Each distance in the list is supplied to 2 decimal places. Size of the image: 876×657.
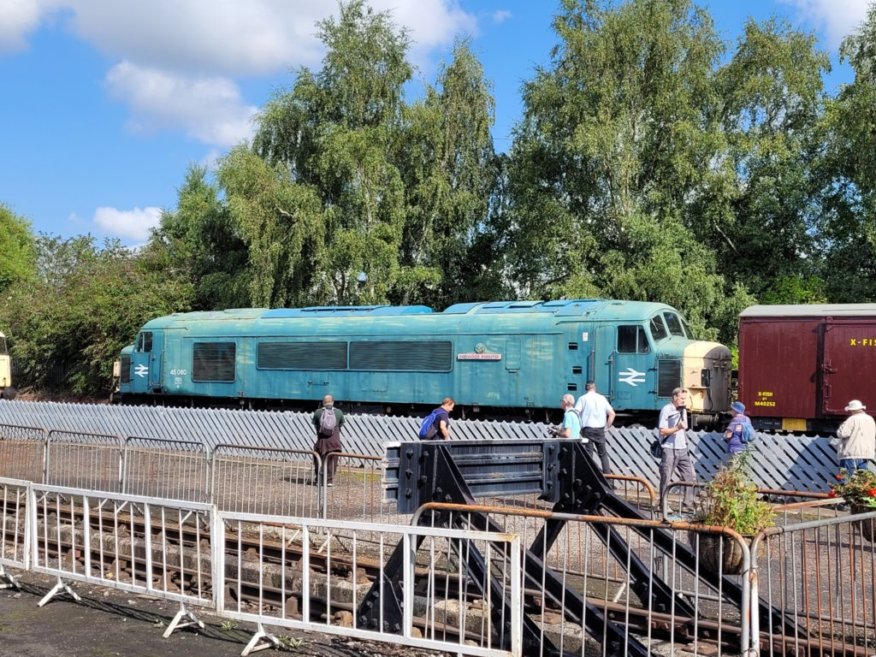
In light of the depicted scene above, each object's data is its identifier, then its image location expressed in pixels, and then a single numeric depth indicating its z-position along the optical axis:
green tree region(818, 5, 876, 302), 28.14
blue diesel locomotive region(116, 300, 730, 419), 20.80
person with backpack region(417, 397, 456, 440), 13.84
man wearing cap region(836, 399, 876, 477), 13.12
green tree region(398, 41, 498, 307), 35.50
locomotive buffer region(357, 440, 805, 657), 6.71
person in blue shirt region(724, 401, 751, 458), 14.70
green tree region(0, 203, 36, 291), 68.57
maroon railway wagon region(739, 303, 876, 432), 18.59
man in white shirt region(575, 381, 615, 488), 15.80
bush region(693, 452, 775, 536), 6.62
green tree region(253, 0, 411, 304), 34.25
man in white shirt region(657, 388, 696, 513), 13.85
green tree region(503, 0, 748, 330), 30.64
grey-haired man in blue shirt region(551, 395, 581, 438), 14.77
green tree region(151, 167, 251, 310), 36.86
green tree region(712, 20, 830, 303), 31.47
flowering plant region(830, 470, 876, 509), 8.34
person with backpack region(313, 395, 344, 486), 15.98
